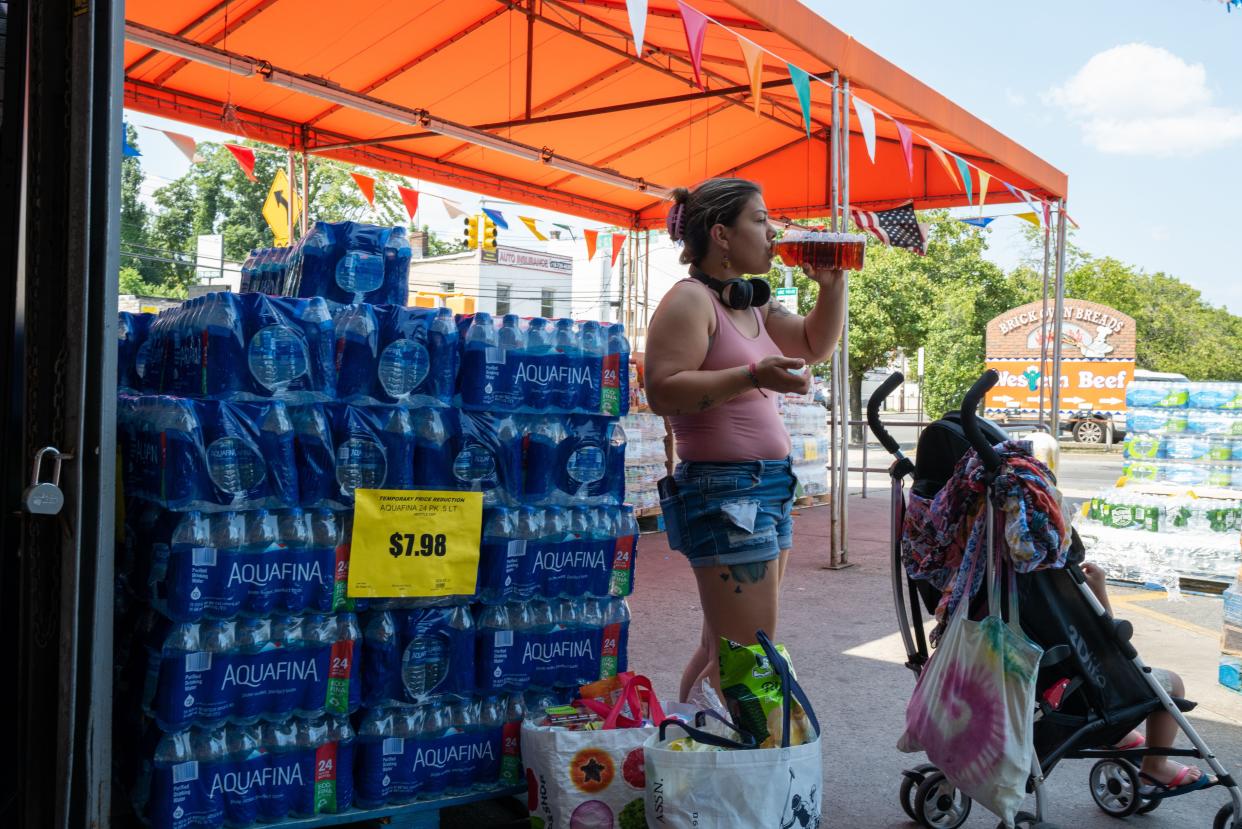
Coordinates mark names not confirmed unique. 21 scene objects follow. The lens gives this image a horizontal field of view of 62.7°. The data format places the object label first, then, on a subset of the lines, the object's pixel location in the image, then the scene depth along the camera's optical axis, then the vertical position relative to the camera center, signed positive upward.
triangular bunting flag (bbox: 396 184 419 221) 12.18 +2.52
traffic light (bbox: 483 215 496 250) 14.70 +2.55
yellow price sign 2.88 -0.40
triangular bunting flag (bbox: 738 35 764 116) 6.87 +2.40
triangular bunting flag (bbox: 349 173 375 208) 11.25 +2.46
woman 2.98 +0.00
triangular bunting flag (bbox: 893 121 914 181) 8.48 +2.35
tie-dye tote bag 2.88 -0.85
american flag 10.75 +1.98
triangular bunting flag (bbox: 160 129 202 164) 9.37 +2.40
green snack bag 2.66 -0.73
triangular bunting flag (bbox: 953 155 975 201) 10.10 +2.45
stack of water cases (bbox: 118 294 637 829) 2.68 -0.41
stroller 3.01 -0.77
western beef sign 29.44 +2.04
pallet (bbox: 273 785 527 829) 2.88 -1.19
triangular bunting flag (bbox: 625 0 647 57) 5.54 +2.17
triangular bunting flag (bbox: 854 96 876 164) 7.96 +2.33
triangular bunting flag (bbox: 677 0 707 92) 6.26 +2.37
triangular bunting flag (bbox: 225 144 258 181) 10.35 +2.52
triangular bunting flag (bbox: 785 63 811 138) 7.18 +2.35
